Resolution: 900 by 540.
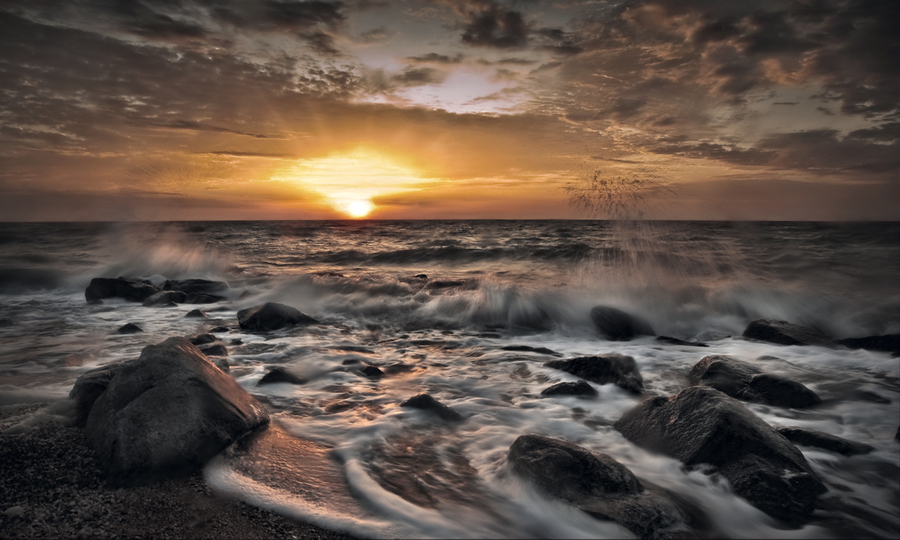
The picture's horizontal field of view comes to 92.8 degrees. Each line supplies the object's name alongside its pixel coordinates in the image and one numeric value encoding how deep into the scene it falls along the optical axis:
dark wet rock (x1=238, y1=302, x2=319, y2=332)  7.70
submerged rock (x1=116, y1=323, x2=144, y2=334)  7.15
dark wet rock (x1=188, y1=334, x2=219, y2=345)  6.31
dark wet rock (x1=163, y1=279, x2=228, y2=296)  11.94
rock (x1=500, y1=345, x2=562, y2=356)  6.62
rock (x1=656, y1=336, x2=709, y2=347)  7.09
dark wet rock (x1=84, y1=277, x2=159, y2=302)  10.52
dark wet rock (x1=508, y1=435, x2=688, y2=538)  2.45
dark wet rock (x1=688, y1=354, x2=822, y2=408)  4.41
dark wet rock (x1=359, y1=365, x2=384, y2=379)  5.38
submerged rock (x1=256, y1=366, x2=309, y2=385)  4.84
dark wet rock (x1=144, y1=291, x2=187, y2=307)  10.09
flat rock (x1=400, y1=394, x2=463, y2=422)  4.09
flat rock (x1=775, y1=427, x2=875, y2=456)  3.39
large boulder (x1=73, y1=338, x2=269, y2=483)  2.73
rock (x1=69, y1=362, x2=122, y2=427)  3.37
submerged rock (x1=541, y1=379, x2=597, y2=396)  4.61
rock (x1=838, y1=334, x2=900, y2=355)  6.06
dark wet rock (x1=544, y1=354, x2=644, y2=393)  4.91
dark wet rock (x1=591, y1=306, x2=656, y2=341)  7.79
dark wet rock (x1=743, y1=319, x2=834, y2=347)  6.72
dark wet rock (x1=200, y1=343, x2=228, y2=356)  5.78
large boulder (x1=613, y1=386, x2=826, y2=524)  2.74
